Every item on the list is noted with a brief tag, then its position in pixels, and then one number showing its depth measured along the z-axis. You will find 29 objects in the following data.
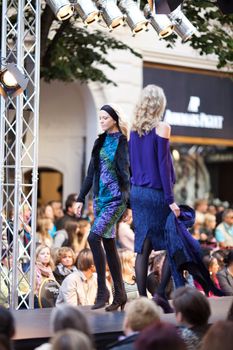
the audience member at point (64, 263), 14.18
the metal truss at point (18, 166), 12.14
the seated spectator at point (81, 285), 12.83
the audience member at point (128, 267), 14.10
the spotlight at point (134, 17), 13.55
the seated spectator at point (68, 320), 7.08
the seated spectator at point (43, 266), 13.78
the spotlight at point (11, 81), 12.09
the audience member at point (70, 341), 6.12
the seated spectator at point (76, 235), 17.14
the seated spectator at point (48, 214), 18.67
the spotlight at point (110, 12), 13.11
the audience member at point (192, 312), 8.00
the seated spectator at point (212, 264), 15.34
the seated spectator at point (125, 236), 18.06
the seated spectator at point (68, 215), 18.70
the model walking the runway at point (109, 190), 10.52
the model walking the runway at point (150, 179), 10.37
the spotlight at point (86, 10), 12.78
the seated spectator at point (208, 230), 20.22
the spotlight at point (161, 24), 13.77
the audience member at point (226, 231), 20.52
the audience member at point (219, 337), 6.42
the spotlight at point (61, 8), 12.42
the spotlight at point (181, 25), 13.83
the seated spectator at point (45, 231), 17.81
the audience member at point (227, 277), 14.63
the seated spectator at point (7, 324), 7.15
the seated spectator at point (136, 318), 7.48
